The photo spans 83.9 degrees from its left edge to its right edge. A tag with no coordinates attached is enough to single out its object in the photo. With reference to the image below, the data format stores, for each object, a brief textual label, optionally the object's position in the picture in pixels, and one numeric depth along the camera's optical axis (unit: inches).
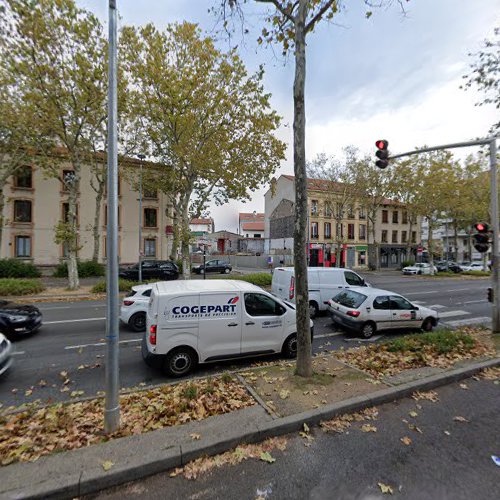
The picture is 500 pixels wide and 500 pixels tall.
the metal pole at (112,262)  131.3
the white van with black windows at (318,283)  419.2
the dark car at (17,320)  283.7
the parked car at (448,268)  1429.5
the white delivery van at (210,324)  202.8
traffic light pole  289.0
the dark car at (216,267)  1157.1
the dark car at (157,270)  847.7
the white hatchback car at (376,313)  317.4
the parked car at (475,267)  1409.9
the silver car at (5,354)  193.6
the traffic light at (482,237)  300.8
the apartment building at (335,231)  1515.7
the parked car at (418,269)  1300.4
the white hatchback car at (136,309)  324.2
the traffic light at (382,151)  290.4
